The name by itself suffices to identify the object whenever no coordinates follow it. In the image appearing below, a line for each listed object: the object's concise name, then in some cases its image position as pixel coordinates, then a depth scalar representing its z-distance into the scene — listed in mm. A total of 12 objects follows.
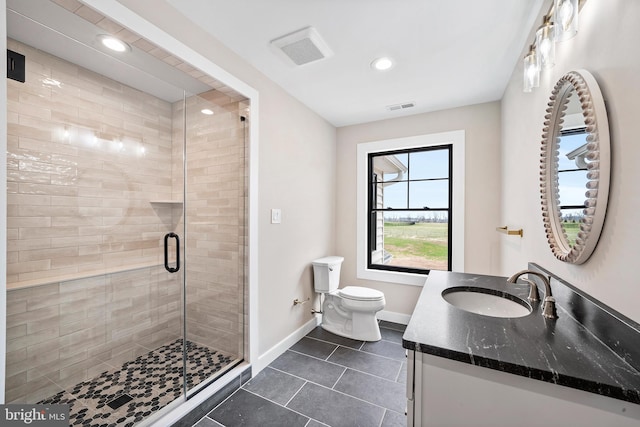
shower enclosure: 1614
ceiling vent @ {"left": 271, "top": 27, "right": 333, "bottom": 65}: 1671
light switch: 2266
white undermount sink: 1312
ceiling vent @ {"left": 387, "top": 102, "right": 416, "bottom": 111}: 2678
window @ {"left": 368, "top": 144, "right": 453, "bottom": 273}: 2916
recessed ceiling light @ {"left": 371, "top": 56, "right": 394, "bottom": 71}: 1937
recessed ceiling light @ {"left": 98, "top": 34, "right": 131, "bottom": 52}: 1472
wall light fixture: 958
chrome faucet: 1016
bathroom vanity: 640
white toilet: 2508
